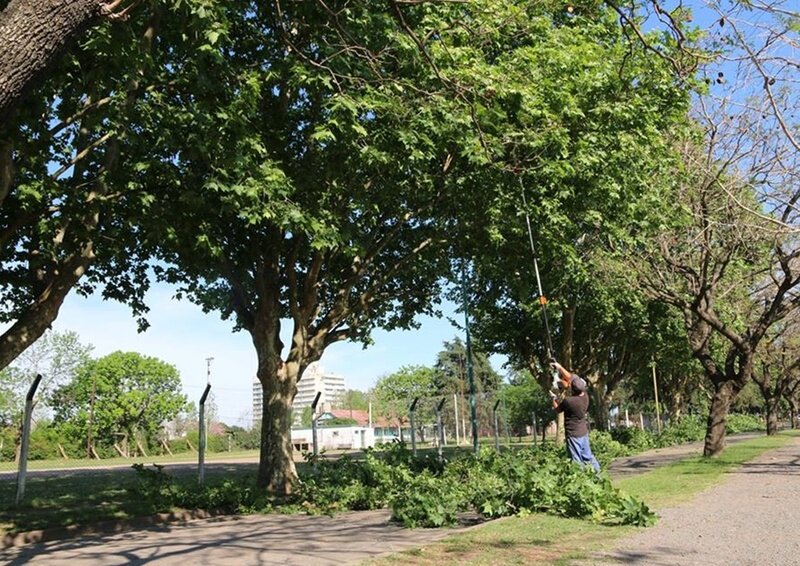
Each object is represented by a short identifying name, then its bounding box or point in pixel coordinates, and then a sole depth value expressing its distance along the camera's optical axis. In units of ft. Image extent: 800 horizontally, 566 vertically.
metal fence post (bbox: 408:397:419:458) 58.99
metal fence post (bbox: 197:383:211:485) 46.93
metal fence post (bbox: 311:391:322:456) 54.44
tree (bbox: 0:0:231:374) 29.14
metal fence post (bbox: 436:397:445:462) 63.77
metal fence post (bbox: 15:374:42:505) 38.06
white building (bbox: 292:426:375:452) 204.56
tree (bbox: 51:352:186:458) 206.08
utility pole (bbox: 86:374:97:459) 170.35
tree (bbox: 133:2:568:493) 30.71
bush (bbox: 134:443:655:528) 30.25
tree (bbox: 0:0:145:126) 11.96
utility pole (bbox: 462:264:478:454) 52.95
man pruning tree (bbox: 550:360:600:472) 37.11
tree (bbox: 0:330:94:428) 187.21
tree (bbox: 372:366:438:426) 286.05
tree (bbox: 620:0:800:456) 42.34
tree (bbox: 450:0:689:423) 39.14
